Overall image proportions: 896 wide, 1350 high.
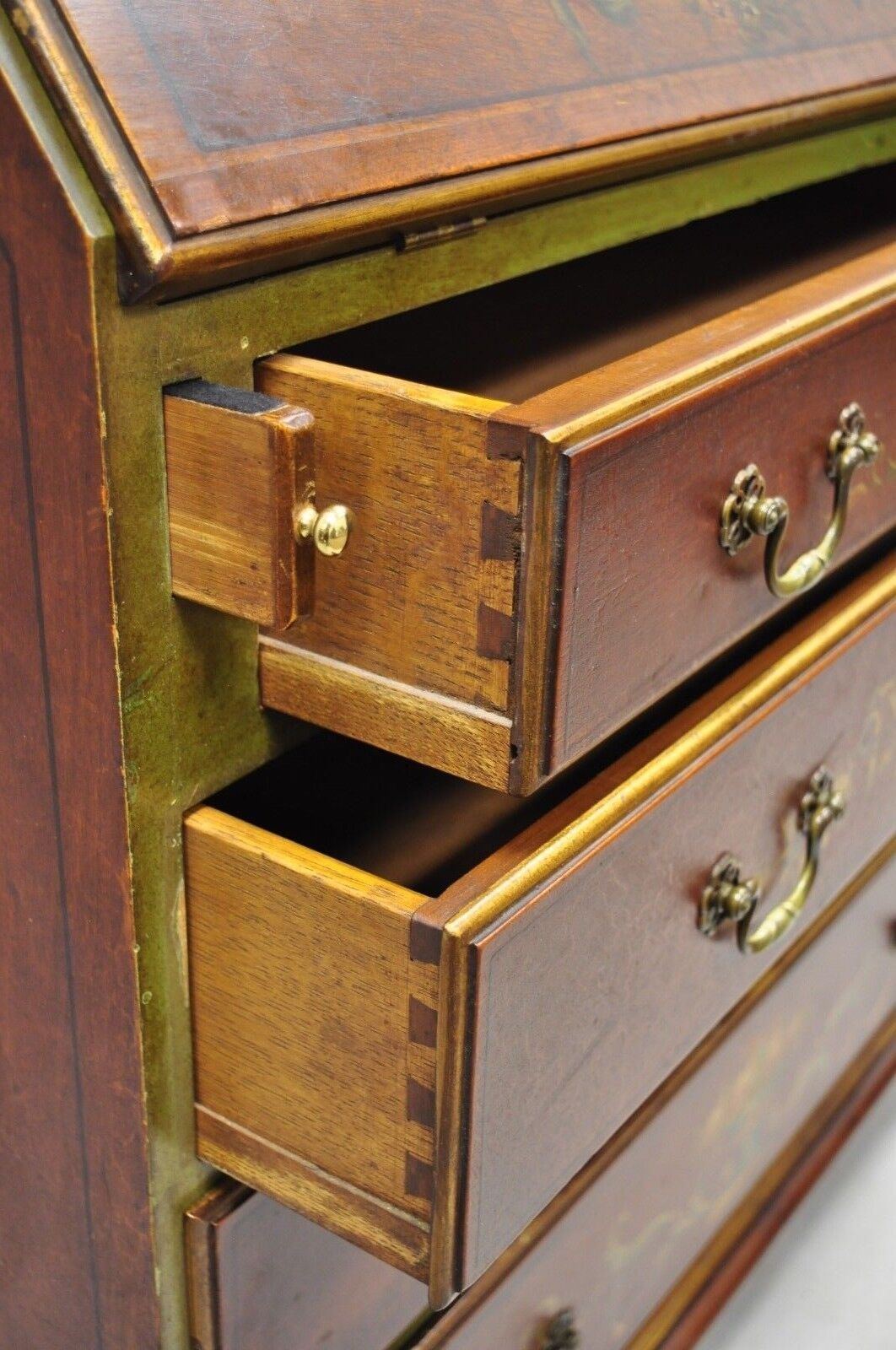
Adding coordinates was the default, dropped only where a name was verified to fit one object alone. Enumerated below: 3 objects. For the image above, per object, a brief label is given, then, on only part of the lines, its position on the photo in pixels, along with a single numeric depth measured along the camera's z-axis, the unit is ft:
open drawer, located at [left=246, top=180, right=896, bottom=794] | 3.37
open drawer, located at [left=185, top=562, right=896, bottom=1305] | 3.55
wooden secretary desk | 3.34
